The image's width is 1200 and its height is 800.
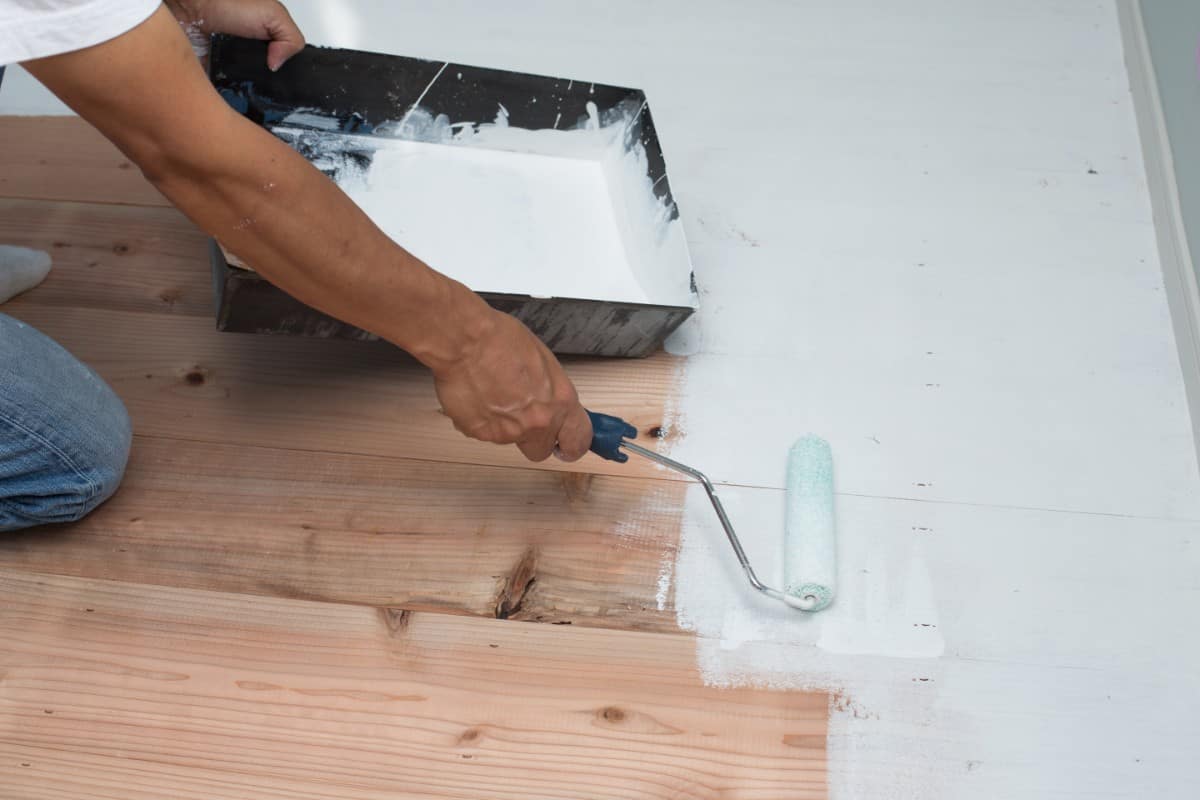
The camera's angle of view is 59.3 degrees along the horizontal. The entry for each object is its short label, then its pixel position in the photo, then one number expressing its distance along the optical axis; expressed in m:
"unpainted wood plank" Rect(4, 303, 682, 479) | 1.30
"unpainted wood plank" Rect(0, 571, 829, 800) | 1.05
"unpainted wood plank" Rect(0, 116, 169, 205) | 1.54
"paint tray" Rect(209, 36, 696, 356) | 1.36
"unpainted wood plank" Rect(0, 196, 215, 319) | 1.43
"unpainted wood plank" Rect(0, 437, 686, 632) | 1.18
